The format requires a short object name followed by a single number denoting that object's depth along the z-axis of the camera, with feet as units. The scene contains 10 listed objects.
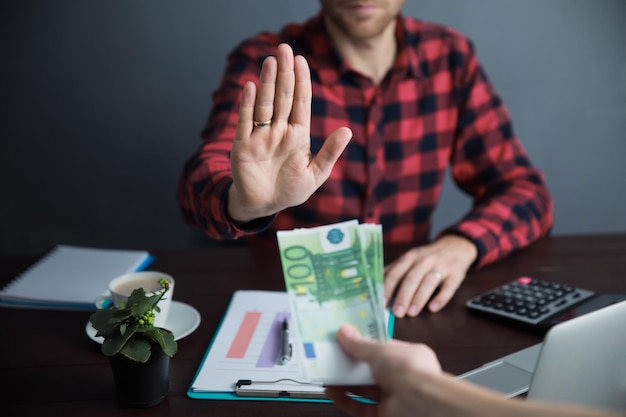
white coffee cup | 3.46
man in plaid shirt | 5.29
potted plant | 2.78
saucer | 3.53
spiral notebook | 4.03
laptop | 2.23
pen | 3.26
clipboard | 2.96
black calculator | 3.62
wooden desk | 2.92
